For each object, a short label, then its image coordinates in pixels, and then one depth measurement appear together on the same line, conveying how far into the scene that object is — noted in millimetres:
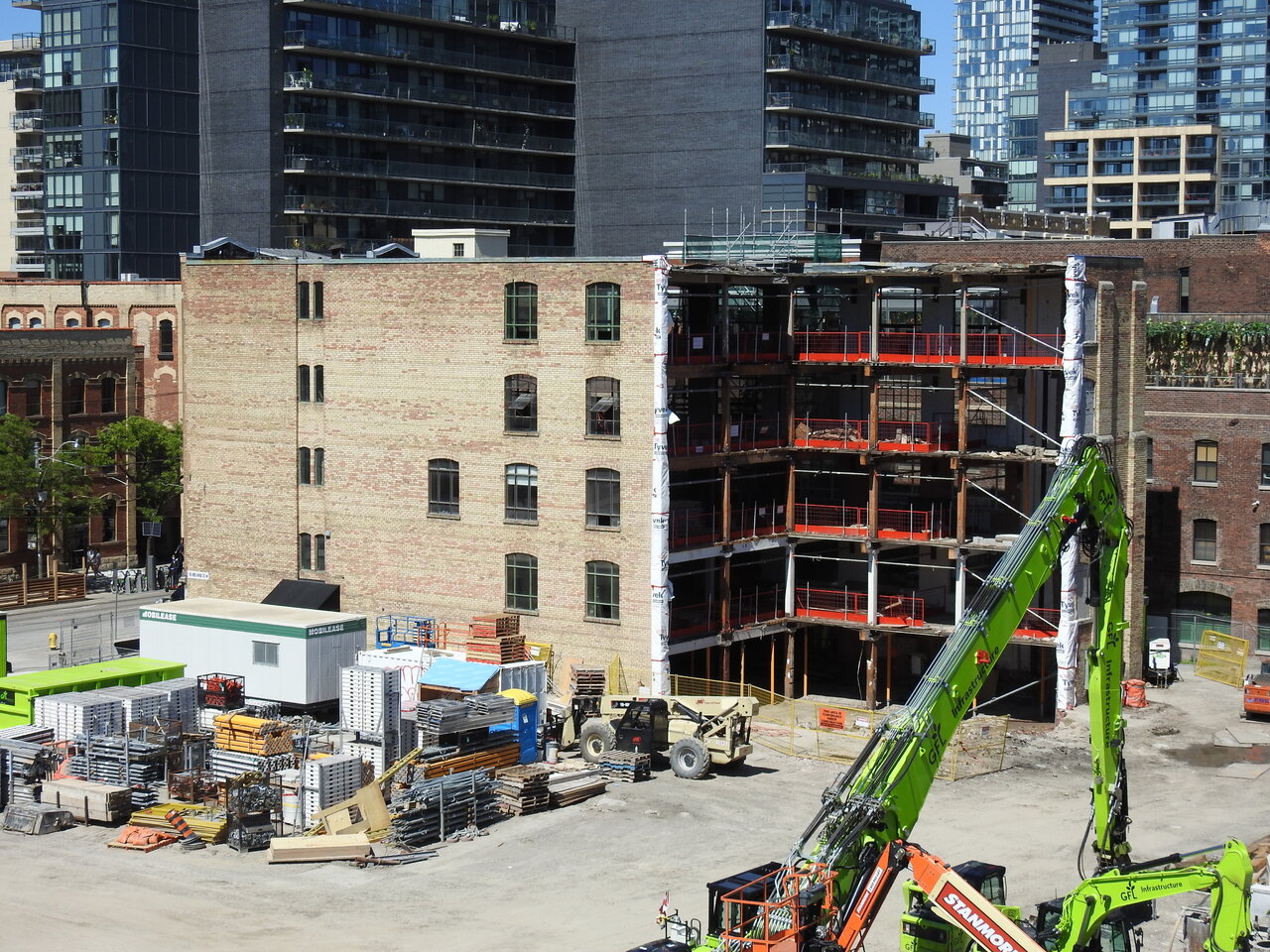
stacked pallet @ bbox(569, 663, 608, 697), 56656
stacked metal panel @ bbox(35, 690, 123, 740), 49062
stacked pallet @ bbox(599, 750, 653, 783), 49594
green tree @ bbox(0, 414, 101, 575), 83125
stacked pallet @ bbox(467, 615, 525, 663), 57156
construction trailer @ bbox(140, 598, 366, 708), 55438
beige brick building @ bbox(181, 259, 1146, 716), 57812
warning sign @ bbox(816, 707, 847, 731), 55962
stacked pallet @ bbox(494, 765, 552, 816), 46406
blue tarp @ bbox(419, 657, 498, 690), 53562
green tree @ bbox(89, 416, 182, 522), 88750
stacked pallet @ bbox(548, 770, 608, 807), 47375
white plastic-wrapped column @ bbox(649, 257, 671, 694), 55719
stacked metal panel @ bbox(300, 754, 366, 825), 45125
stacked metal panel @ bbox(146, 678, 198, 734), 50500
